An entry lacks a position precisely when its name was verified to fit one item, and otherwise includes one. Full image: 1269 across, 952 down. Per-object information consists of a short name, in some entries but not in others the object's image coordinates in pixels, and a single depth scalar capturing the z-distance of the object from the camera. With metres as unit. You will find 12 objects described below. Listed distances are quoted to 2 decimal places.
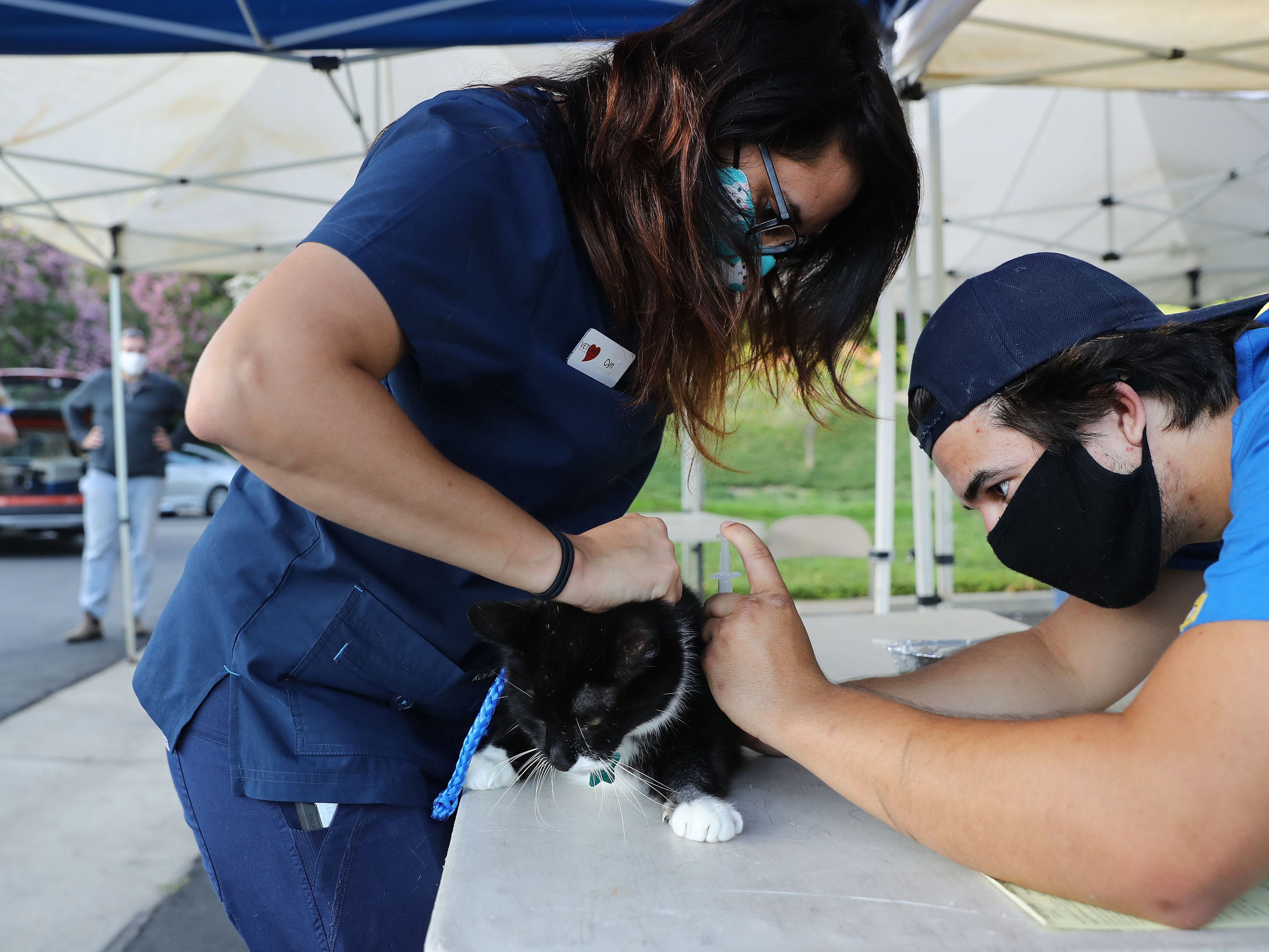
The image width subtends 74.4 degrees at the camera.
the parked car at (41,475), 8.90
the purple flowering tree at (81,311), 15.16
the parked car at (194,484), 12.64
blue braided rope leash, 1.15
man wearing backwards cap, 0.75
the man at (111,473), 5.88
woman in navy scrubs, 0.87
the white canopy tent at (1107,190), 6.60
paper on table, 0.78
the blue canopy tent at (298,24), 2.79
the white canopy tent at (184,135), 4.25
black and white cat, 1.24
